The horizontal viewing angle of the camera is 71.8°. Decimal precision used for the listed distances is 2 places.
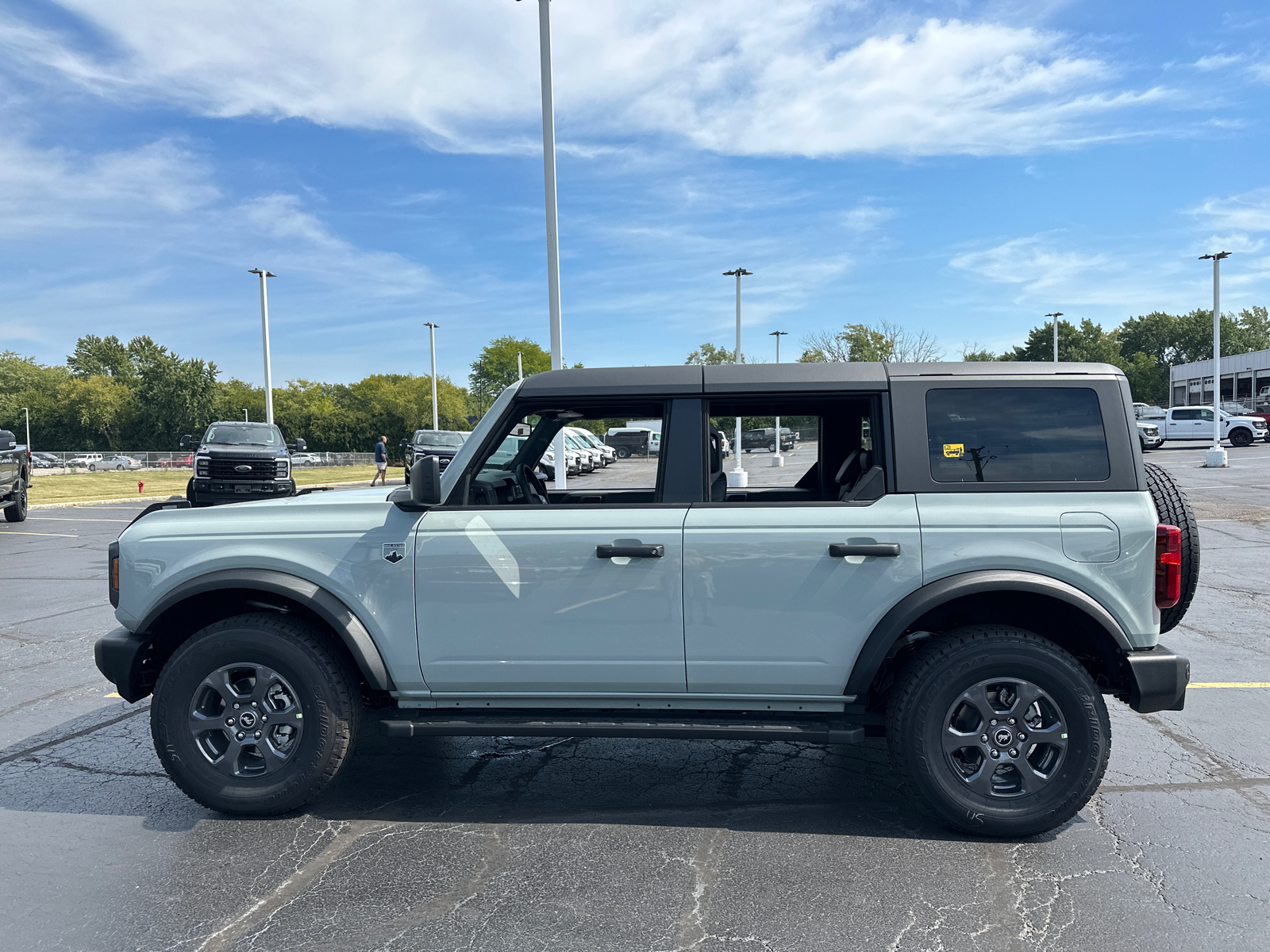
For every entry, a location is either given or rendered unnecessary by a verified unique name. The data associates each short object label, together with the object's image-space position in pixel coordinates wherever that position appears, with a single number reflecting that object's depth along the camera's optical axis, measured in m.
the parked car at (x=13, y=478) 16.80
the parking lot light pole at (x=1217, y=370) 28.53
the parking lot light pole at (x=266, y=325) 34.47
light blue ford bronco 3.48
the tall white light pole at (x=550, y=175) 15.25
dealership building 69.12
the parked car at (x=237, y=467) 19.53
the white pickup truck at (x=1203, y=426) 39.75
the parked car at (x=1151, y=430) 39.30
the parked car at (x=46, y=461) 72.12
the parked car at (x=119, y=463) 73.94
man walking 29.94
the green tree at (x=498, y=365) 101.56
